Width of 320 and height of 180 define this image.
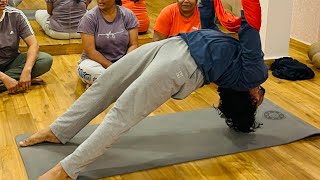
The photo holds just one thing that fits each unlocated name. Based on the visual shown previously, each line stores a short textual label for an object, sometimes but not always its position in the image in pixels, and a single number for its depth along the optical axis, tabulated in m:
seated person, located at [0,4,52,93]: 3.35
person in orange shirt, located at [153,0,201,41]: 3.38
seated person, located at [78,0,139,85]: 3.39
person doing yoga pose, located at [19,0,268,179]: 2.09
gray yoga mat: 2.34
